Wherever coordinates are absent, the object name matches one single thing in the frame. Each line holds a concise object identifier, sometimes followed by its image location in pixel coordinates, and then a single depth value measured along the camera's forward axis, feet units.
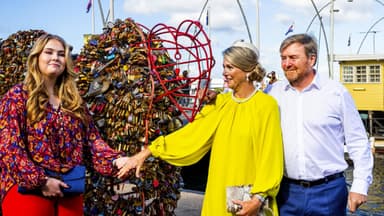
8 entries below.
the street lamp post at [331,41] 89.10
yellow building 89.35
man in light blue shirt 11.02
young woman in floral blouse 9.82
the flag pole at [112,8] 44.57
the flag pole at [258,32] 84.79
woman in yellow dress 9.98
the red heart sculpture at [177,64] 11.59
